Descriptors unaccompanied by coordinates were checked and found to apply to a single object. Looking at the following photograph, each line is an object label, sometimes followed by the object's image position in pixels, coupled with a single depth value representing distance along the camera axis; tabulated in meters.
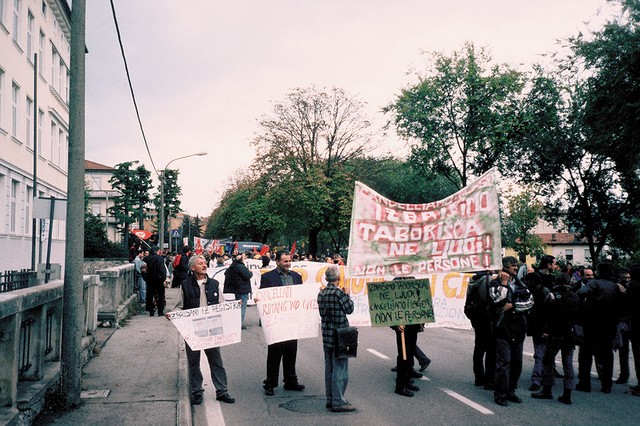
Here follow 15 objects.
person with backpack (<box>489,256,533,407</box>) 8.27
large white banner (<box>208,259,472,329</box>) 11.38
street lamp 35.81
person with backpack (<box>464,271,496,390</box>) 9.16
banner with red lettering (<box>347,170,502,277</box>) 8.75
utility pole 7.66
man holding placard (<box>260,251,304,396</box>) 8.84
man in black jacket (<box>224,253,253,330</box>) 14.64
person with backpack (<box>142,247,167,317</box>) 17.36
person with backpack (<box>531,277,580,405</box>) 8.70
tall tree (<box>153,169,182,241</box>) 74.62
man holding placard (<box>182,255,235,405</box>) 8.27
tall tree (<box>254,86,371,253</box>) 46.41
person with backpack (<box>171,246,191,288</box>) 18.16
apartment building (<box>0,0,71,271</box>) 26.23
